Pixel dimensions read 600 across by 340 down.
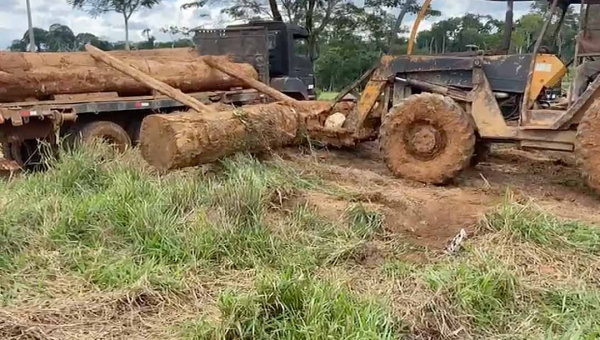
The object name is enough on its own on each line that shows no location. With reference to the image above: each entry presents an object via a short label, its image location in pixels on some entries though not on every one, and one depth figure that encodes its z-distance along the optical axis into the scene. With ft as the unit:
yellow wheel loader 23.47
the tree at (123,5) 89.81
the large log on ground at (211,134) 21.70
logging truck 30.07
